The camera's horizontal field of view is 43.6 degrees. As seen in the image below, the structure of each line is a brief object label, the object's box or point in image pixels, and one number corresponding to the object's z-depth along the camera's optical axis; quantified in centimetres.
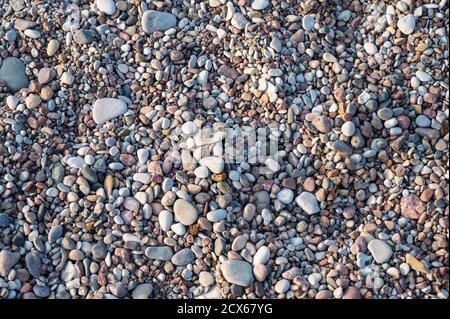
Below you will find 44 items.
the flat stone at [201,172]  213
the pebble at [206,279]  204
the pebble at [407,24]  231
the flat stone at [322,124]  218
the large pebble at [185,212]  209
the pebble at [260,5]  237
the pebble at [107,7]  239
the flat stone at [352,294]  198
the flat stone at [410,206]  209
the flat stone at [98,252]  206
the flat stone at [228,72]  230
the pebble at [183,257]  205
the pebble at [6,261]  203
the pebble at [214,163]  213
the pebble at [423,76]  223
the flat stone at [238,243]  206
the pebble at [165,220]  209
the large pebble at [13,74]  232
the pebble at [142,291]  202
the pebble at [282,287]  201
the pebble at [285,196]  212
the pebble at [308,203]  211
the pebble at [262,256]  204
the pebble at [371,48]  230
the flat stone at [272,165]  215
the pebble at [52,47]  235
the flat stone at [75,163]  217
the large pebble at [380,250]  203
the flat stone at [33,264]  204
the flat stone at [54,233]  208
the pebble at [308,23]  235
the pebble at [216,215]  209
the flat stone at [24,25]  238
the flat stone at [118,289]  201
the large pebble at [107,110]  225
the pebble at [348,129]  215
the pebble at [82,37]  234
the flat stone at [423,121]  218
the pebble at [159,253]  206
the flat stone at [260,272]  201
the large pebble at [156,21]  236
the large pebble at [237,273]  201
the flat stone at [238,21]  236
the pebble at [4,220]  208
